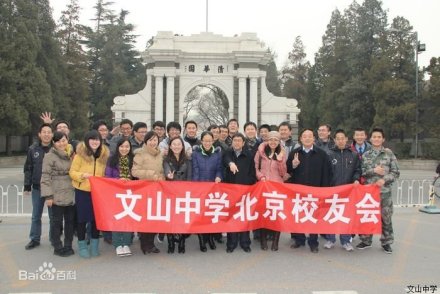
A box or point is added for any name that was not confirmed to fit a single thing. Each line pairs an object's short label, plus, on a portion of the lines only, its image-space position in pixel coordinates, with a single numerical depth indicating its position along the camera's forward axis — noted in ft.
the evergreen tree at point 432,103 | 75.82
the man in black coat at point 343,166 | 19.39
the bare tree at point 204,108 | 134.00
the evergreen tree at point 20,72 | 71.97
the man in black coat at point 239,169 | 18.57
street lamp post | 68.49
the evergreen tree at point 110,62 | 119.65
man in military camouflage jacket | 18.78
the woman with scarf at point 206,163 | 18.53
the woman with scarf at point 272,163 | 18.83
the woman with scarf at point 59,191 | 17.21
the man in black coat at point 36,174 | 18.90
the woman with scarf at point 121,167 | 17.70
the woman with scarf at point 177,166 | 18.15
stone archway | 70.08
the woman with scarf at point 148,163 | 17.69
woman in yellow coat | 17.31
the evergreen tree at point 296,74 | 134.72
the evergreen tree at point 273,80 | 157.07
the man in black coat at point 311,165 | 18.83
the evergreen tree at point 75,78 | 98.99
